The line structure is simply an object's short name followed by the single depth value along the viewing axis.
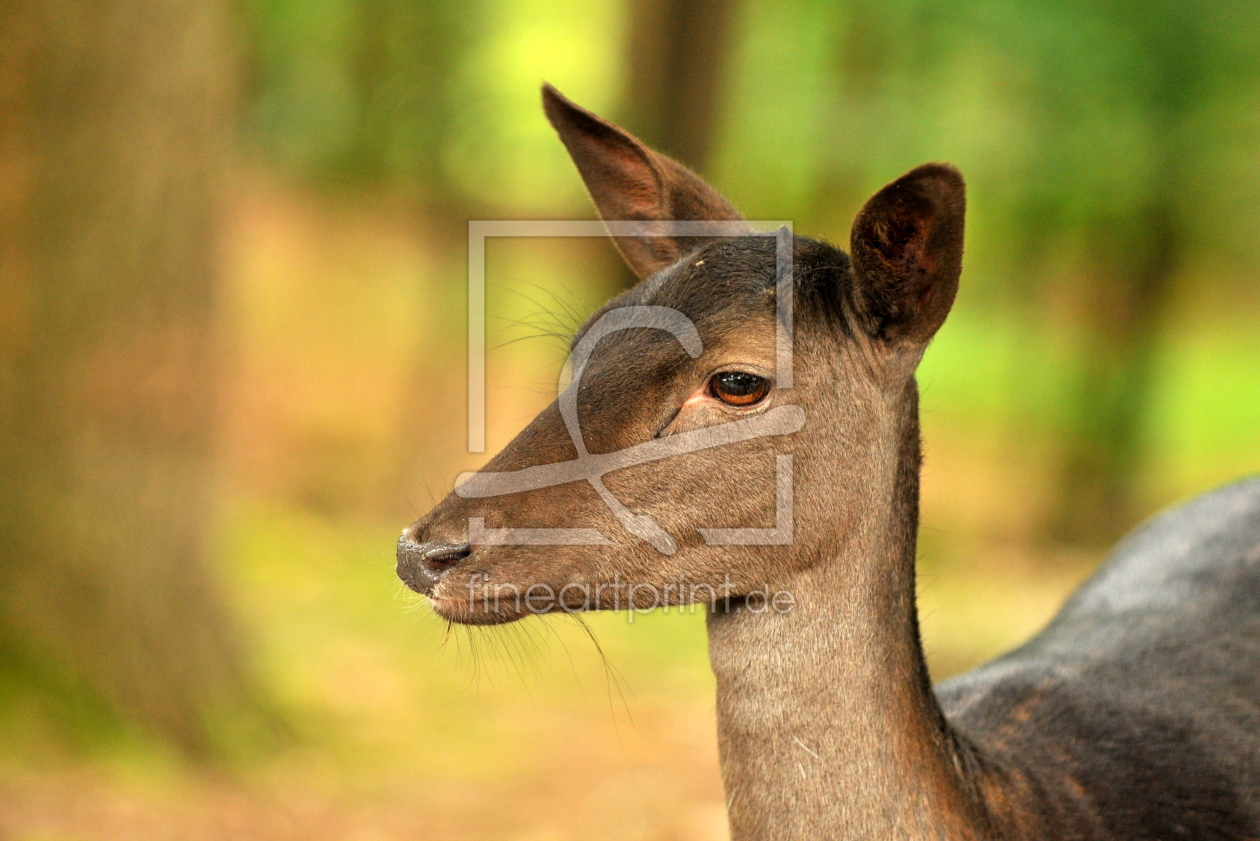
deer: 6.10
